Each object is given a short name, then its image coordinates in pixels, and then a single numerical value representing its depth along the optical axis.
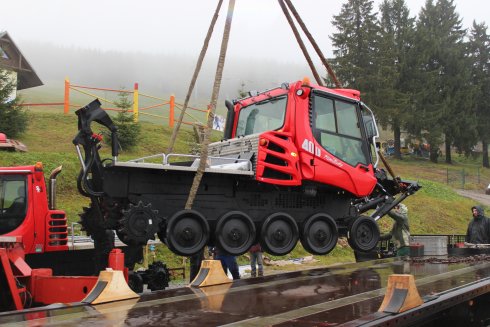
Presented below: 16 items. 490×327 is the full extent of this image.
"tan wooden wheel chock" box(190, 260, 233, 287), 6.25
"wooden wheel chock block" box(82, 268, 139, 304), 5.11
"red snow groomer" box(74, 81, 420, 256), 6.57
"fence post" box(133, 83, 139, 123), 27.06
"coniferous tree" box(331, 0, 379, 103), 39.62
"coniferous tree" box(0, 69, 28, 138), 22.19
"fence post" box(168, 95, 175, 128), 28.95
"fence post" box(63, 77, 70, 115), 27.64
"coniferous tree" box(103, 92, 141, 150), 23.45
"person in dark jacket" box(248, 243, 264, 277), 11.54
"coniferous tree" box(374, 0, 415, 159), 39.16
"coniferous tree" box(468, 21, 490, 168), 46.66
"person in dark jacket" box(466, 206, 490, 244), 10.24
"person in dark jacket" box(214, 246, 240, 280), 9.95
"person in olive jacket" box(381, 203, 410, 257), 10.31
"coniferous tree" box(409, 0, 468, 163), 41.69
